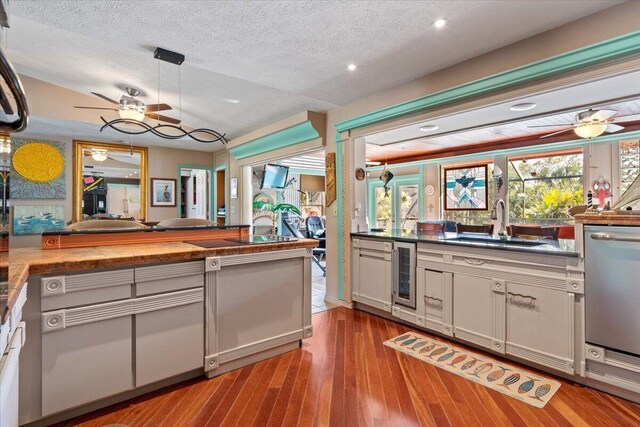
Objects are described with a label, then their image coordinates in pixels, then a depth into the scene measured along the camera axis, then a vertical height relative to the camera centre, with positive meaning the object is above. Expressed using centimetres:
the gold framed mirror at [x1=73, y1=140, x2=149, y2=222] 587 +66
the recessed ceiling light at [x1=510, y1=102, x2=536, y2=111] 335 +118
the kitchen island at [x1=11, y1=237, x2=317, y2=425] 170 -67
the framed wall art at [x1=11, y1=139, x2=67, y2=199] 543 +82
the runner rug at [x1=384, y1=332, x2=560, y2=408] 210 -119
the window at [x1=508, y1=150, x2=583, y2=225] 560 +51
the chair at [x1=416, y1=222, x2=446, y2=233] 407 -17
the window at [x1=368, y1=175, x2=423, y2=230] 840 +33
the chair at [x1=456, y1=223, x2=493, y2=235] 352 -17
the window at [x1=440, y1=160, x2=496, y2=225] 672 +2
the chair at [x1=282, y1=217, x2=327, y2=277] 673 -80
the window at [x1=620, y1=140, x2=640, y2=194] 477 +81
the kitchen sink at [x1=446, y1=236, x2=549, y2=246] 266 -25
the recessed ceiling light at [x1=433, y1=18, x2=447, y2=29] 222 +138
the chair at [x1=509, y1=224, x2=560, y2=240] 305 -17
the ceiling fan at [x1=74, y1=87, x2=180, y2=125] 377 +131
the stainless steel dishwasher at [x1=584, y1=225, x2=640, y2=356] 199 -48
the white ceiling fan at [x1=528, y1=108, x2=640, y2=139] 360 +108
